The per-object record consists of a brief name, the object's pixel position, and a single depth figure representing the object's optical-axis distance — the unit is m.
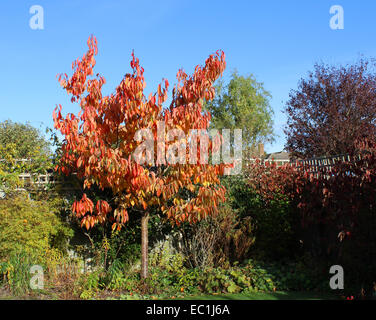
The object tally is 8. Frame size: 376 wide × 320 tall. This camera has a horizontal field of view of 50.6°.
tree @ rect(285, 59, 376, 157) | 14.96
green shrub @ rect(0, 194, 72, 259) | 6.81
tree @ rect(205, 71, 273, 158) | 29.89
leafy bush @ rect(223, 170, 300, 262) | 8.36
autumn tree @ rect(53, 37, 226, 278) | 6.38
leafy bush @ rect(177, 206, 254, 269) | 7.80
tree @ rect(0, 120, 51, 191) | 8.42
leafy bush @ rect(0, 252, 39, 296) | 6.41
